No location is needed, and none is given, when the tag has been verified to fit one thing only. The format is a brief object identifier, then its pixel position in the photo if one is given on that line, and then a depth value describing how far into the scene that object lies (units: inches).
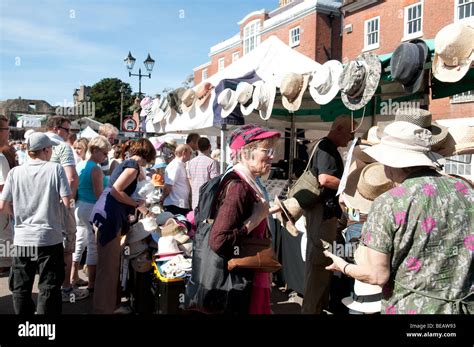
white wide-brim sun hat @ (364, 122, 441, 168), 71.6
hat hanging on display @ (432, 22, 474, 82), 106.7
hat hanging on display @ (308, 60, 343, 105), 148.7
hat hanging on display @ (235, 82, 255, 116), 199.3
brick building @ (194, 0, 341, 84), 893.2
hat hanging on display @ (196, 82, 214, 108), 236.8
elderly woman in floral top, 67.2
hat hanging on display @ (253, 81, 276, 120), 184.2
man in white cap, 127.1
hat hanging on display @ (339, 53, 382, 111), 129.2
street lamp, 485.7
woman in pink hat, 86.5
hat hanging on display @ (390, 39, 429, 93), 117.4
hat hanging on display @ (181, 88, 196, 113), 244.4
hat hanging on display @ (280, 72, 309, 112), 171.0
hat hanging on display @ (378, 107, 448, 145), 90.1
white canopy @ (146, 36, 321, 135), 230.1
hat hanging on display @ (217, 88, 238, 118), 209.6
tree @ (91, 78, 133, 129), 2099.4
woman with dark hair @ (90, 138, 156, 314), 151.7
